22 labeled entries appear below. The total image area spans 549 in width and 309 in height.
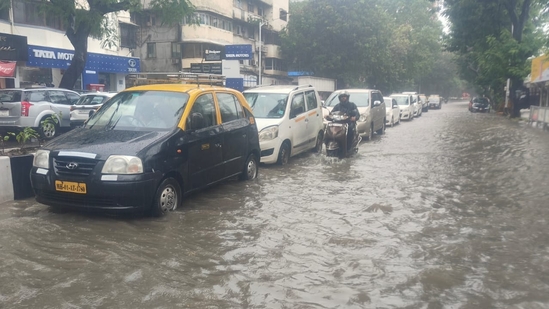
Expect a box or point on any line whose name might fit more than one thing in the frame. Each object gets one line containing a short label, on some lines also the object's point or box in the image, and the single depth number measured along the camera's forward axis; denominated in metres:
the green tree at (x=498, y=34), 29.69
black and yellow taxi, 6.25
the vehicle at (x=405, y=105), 31.77
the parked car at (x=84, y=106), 16.25
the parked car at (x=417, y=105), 36.06
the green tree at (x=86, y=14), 19.34
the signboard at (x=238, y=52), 34.31
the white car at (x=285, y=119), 11.27
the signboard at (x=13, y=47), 22.72
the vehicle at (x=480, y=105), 46.22
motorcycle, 12.95
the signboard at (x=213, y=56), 36.81
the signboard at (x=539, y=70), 23.09
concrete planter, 7.51
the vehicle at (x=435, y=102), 57.34
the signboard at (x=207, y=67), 33.69
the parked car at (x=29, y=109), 14.45
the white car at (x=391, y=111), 25.52
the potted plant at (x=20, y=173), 7.61
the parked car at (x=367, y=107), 17.33
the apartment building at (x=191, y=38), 41.78
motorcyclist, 13.15
